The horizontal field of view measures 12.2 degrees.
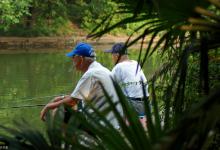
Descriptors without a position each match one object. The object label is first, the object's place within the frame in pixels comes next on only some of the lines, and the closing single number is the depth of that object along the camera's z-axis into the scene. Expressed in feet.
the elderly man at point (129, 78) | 32.12
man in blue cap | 24.58
